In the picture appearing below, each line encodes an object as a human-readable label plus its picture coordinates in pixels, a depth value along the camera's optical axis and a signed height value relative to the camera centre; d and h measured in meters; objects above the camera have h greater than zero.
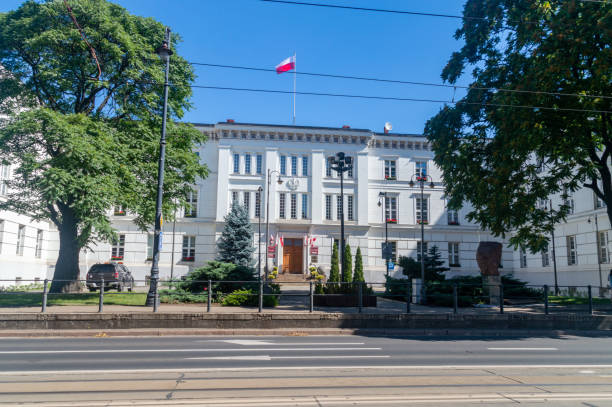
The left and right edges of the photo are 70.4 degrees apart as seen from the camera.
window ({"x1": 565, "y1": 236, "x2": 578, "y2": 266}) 35.34 +1.33
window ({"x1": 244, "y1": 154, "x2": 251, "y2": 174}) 43.37 +9.74
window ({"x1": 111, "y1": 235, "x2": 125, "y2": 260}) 41.00 +0.96
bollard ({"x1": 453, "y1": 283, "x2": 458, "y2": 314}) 16.17 -1.25
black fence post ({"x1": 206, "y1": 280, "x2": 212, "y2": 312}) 15.30 -1.31
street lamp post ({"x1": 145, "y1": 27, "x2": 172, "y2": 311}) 16.21 +1.97
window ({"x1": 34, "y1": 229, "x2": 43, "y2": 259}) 35.78 +1.33
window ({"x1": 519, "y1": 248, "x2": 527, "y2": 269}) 42.59 +0.56
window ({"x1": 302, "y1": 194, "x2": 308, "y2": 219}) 43.16 +5.59
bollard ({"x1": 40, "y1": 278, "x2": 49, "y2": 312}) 14.51 -1.31
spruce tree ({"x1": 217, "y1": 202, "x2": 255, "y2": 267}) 39.62 +2.14
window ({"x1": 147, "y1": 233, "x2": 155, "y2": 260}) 41.53 +1.16
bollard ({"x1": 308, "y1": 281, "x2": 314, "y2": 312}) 15.96 -1.34
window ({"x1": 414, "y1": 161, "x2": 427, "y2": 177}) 45.75 +10.24
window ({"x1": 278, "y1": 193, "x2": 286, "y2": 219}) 43.09 +5.64
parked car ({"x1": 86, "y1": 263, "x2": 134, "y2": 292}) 28.39 -0.90
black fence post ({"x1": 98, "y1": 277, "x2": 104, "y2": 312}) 14.61 -1.30
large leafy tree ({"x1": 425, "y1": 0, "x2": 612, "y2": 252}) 15.68 +6.26
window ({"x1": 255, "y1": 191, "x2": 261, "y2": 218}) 42.78 +5.67
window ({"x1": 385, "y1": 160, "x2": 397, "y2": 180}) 45.56 +9.90
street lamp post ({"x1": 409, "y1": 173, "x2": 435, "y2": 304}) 21.21 -0.99
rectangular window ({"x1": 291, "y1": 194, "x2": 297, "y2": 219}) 43.12 +5.57
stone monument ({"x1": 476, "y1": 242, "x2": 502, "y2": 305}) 23.03 +0.17
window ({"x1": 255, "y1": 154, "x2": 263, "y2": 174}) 43.32 +9.73
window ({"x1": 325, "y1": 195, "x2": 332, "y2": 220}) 43.38 +5.46
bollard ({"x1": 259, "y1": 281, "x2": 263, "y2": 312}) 15.58 -1.24
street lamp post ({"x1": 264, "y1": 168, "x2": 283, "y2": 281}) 39.00 +7.54
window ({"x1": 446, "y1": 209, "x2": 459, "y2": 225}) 45.28 +4.86
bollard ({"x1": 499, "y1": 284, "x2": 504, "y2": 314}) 16.46 -1.21
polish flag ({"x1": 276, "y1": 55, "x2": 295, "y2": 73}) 38.03 +17.25
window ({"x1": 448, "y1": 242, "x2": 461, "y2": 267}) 44.91 +1.20
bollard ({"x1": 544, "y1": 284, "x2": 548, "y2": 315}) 16.72 -1.23
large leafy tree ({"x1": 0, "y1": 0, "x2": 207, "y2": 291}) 17.23 +6.83
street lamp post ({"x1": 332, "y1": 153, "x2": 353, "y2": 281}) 22.45 +5.19
